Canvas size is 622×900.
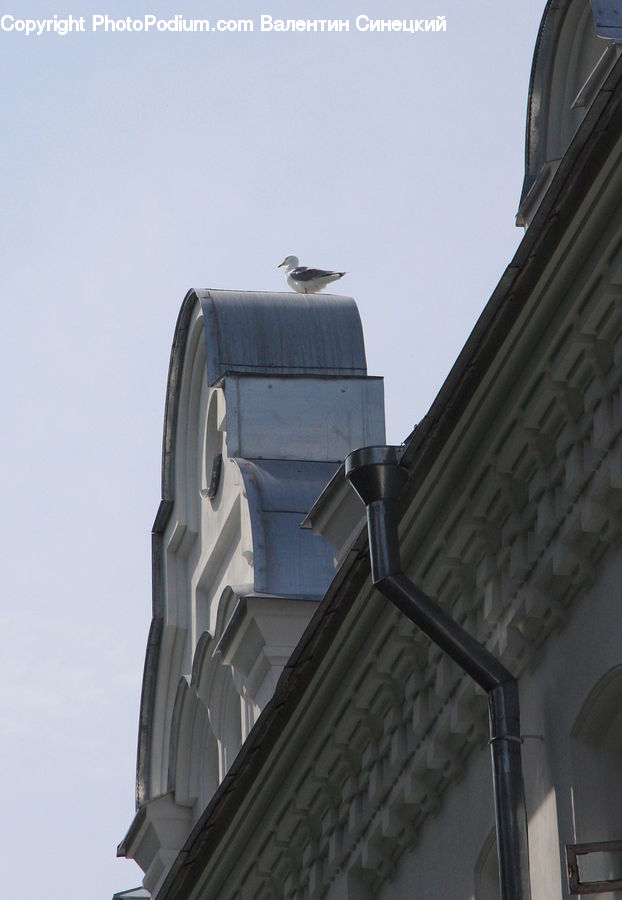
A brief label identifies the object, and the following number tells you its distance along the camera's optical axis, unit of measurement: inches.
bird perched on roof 1505.9
